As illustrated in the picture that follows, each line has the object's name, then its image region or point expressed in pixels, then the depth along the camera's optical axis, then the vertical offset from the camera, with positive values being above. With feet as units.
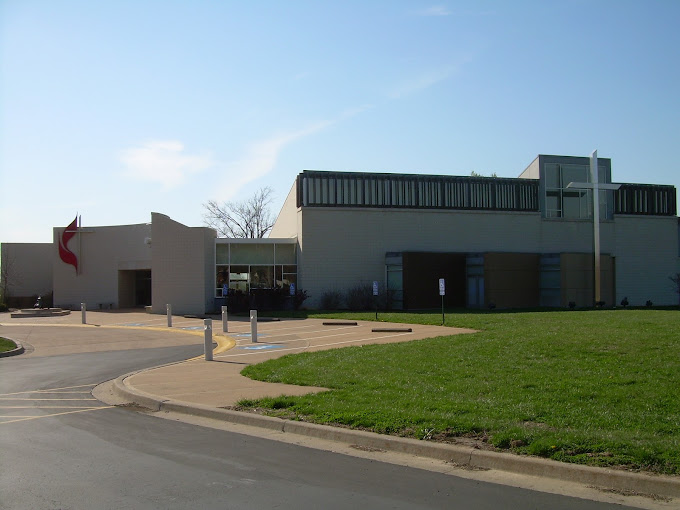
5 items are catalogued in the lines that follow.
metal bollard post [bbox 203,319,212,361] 53.47 -4.69
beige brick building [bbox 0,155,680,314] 126.11 +6.81
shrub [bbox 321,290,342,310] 127.65 -3.85
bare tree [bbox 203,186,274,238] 255.70 +21.36
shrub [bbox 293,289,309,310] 124.16 -3.35
